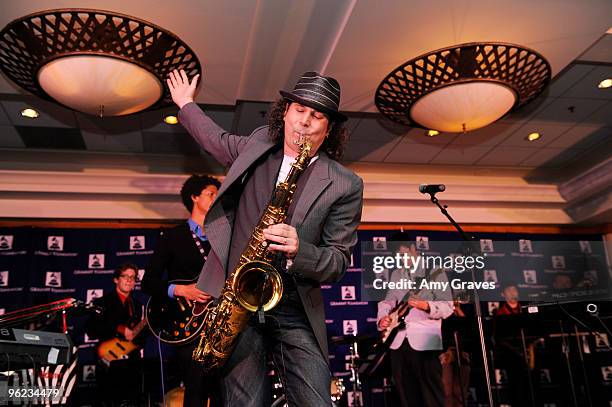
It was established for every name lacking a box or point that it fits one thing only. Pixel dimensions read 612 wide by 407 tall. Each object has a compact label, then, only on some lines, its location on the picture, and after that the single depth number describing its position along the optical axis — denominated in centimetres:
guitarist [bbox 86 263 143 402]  529
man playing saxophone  176
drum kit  519
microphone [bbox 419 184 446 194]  434
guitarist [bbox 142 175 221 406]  348
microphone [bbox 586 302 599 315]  418
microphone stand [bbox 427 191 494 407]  403
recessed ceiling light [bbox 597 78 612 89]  609
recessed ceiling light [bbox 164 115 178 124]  667
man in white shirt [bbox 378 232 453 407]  563
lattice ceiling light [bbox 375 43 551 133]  488
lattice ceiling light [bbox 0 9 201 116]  431
